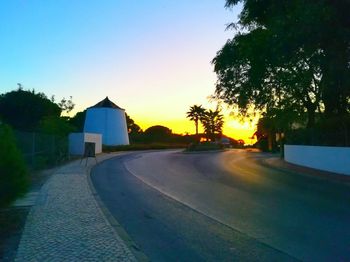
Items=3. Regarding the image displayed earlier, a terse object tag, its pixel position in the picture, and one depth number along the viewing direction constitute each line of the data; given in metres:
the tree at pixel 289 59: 18.58
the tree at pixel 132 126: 121.62
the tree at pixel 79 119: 100.81
